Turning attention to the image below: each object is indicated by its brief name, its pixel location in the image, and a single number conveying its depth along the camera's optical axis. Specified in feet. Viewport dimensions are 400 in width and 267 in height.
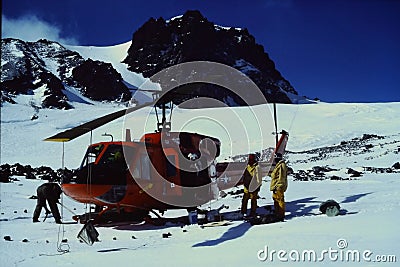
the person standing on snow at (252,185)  29.78
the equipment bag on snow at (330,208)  26.30
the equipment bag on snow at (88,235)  22.13
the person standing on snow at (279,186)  27.53
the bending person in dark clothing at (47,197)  29.78
